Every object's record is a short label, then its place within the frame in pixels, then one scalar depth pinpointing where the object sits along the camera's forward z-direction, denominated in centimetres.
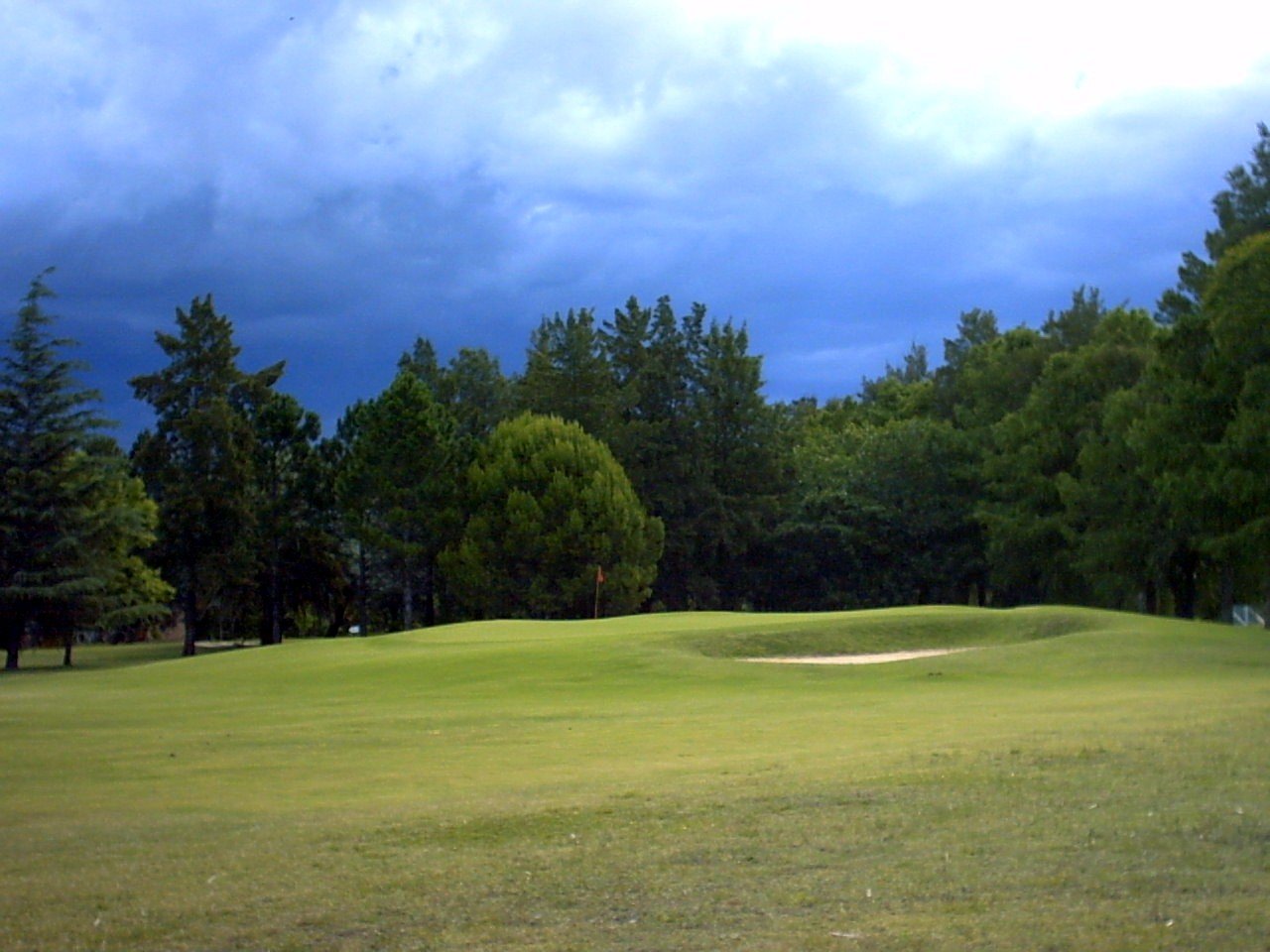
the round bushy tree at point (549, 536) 6662
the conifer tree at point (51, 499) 5588
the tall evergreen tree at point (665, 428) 7725
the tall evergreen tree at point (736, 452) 7894
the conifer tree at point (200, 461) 6838
